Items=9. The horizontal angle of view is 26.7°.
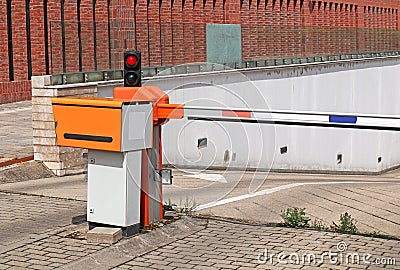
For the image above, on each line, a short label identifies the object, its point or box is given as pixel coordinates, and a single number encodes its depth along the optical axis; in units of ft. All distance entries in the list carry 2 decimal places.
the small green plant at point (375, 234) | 32.50
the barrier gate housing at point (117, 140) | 30.07
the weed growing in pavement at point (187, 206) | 36.17
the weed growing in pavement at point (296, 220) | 34.09
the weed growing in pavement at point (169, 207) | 35.99
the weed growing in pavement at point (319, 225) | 33.76
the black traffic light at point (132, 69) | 31.89
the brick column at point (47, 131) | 49.14
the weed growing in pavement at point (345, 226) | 33.32
